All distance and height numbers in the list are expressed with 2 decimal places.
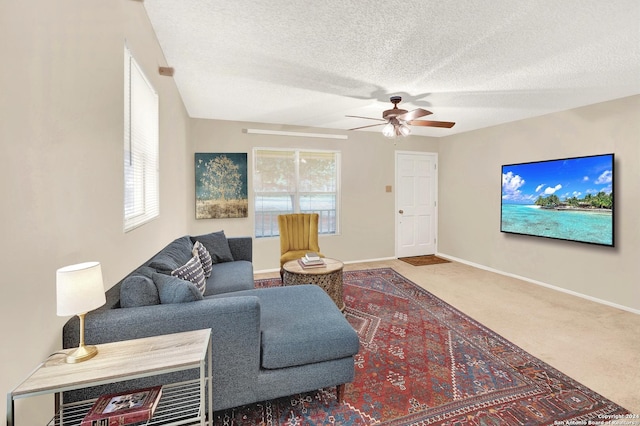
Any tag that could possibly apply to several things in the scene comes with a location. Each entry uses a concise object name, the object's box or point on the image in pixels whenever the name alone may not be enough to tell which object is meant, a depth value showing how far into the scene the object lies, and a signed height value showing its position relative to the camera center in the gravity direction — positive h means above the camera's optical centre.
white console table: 0.95 -0.59
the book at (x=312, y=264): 3.06 -0.60
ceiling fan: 3.14 +1.00
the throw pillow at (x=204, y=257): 2.77 -0.48
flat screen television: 3.34 +0.13
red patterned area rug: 1.66 -1.20
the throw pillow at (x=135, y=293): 1.47 -0.44
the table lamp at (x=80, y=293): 1.02 -0.31
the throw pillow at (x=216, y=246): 3.30 -0.44
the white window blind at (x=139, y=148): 1.97 +0.49
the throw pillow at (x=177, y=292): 1.50 -0.44
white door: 5.59 +0.12
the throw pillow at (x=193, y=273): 1.91 -0.45
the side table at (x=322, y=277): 2.92 -0.71
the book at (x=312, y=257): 3.15 -0.54
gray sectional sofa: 1.34 -0.72
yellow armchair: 4.07 -0.35
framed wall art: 4.41 +0.37
